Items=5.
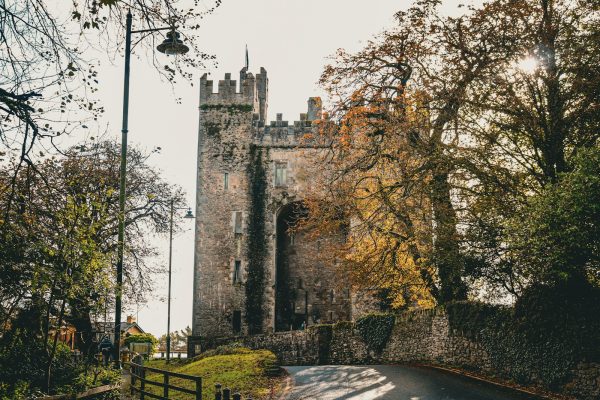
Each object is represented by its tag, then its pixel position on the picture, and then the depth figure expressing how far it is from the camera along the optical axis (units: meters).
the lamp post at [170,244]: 29.69
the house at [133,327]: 50.67
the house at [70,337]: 23.43
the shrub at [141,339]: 39.76
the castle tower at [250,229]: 36.78
